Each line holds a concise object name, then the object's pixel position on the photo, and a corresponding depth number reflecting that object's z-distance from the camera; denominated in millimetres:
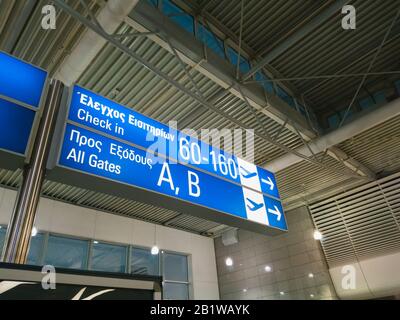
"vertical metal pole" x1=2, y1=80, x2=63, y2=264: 2076
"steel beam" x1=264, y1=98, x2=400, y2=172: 6949
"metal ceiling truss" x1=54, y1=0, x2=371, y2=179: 3894
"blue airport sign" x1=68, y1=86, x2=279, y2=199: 3289
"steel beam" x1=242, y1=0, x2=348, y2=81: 4850
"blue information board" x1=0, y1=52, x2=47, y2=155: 2527
